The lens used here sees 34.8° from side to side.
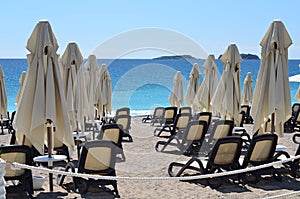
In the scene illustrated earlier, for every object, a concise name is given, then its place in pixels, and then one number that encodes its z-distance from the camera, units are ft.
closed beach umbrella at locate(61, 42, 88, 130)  28.58
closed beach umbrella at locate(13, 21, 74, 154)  20.58
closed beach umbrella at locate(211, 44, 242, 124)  32.42
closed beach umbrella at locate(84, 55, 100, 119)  43.21
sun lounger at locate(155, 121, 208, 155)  31.07
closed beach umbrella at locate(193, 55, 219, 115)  40.83
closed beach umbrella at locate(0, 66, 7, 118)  44.24
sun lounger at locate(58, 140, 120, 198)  20.99
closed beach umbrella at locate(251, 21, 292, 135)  24.62
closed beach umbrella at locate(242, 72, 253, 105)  54.44
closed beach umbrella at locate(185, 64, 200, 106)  49.48
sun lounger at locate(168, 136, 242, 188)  22.70
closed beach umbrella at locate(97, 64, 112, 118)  45.52
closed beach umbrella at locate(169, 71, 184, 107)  54.03
